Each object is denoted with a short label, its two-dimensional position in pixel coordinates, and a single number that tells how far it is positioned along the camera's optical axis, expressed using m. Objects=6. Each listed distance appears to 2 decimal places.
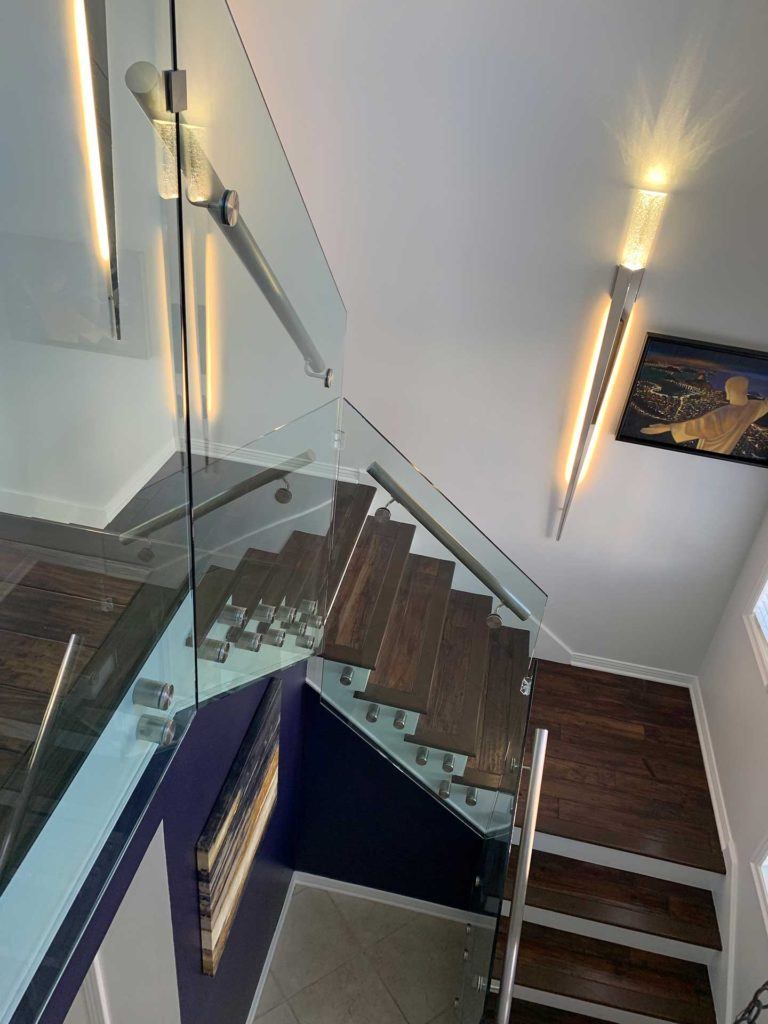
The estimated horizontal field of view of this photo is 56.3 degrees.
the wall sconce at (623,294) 3.59
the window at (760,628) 3.73
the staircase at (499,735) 3.05
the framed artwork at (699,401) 3.85
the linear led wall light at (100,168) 1.49
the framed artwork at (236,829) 2.73
